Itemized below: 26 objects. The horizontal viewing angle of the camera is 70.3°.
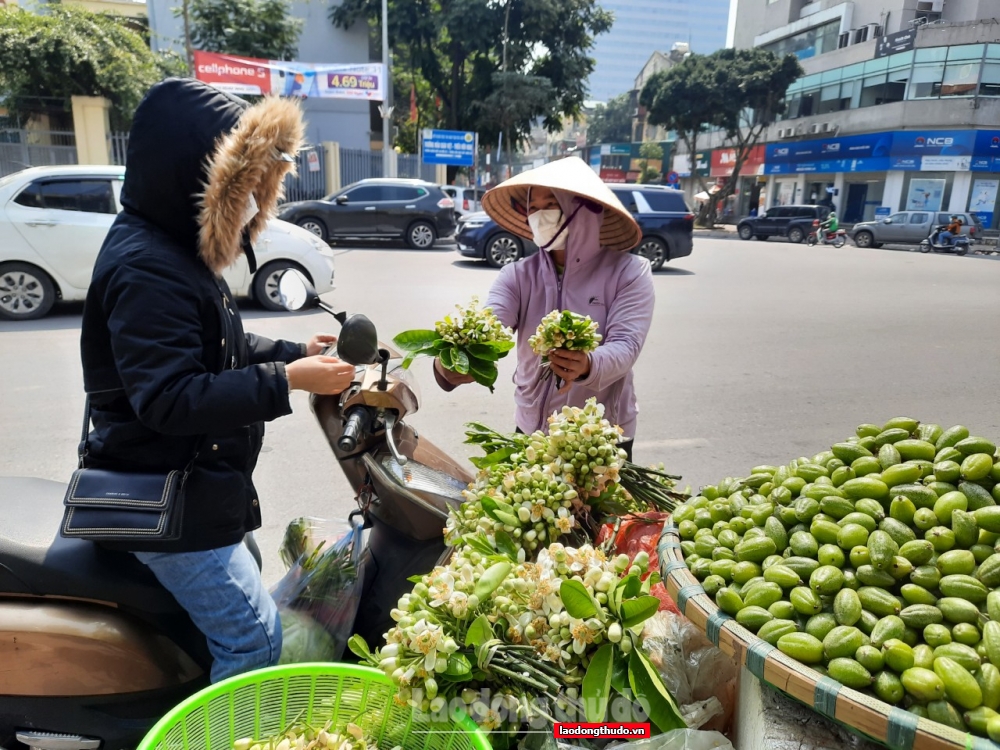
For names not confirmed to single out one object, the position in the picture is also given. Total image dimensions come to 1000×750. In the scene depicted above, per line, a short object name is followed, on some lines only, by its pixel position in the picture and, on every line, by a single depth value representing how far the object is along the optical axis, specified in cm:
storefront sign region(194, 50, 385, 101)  2064
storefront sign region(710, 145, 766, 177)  3969
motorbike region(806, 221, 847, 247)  2456
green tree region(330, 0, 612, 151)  2506
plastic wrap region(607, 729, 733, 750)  121
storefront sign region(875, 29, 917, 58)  3080
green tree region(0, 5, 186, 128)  1683
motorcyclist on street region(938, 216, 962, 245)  2208
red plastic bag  170
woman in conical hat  227
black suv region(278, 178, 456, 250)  1530
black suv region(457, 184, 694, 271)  1353
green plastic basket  134
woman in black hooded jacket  141
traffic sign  2375
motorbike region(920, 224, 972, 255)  2192
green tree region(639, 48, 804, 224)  3344
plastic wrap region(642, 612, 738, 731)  140
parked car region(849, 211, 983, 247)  2284
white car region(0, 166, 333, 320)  750
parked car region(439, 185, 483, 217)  1998
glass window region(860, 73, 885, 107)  3266
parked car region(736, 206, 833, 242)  2630
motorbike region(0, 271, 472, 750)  162
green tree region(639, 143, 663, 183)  5303
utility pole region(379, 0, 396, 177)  2142
